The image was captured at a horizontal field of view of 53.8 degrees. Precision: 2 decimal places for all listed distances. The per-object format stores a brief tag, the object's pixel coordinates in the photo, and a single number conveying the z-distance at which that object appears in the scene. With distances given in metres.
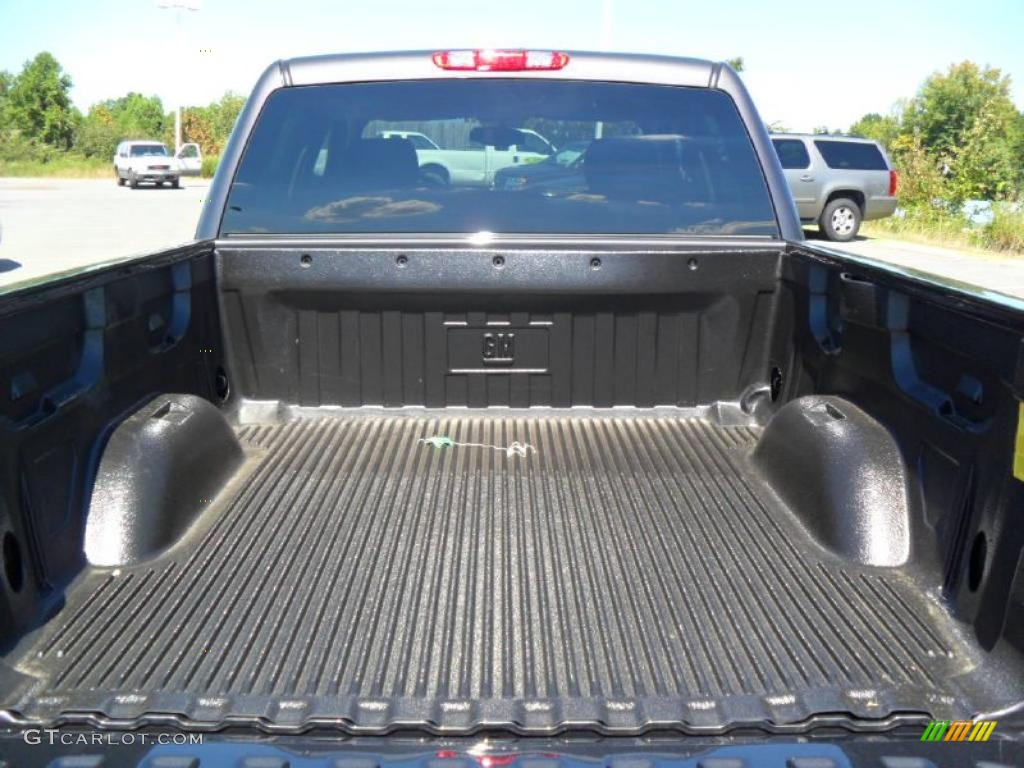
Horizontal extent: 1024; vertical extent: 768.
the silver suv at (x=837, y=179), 19.09
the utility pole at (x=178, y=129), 49.97
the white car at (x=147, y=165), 40.38
